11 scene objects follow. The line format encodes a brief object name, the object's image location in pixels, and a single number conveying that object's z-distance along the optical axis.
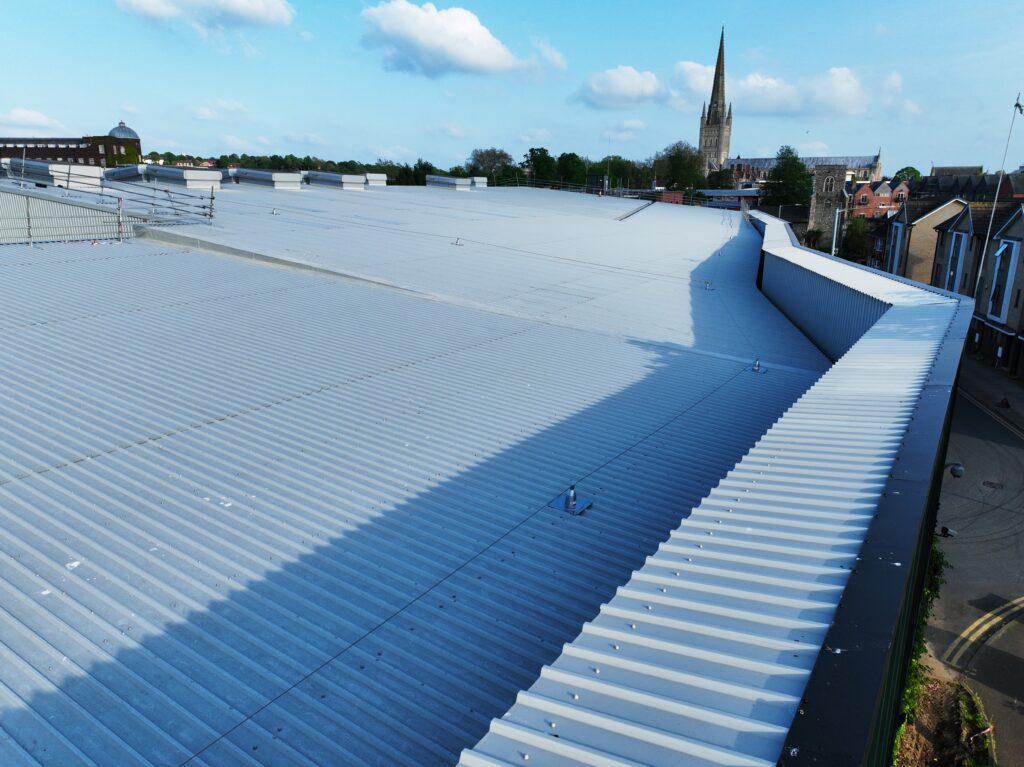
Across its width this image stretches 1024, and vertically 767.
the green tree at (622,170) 105.26
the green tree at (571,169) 82.88
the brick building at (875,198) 95.50
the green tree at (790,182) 96.31
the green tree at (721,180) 113.06
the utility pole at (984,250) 35.44
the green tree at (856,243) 70.25
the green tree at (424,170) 69.65
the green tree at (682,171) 102.50
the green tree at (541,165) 83.44
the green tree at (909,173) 170.25
